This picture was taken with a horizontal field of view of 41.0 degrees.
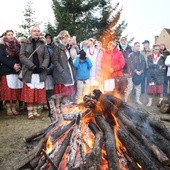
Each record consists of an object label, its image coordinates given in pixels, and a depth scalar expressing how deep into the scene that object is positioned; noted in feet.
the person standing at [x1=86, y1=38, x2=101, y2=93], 24.08
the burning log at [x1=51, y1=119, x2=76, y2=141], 12.15
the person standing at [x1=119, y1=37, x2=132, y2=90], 27.11
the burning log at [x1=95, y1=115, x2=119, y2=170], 10.20
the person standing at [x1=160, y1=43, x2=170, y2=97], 28.82
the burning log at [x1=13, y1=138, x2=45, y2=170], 11.71
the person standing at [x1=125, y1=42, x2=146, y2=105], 27.15
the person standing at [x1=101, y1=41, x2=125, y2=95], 24.86
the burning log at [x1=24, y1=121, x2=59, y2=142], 14.22
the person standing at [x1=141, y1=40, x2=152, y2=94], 29.18
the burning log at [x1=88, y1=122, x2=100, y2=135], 11.68
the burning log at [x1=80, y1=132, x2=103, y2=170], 9.86
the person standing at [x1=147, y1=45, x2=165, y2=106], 27.90
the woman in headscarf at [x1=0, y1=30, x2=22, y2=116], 21.51
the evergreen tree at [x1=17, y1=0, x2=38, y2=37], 57.77
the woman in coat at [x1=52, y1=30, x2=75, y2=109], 21.89
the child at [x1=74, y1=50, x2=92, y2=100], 23.56
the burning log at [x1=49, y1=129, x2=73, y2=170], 10.89
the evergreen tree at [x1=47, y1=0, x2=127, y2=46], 49.95
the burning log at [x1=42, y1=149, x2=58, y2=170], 10.56
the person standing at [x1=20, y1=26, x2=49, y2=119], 20.63
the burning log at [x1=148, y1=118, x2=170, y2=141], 11.92
